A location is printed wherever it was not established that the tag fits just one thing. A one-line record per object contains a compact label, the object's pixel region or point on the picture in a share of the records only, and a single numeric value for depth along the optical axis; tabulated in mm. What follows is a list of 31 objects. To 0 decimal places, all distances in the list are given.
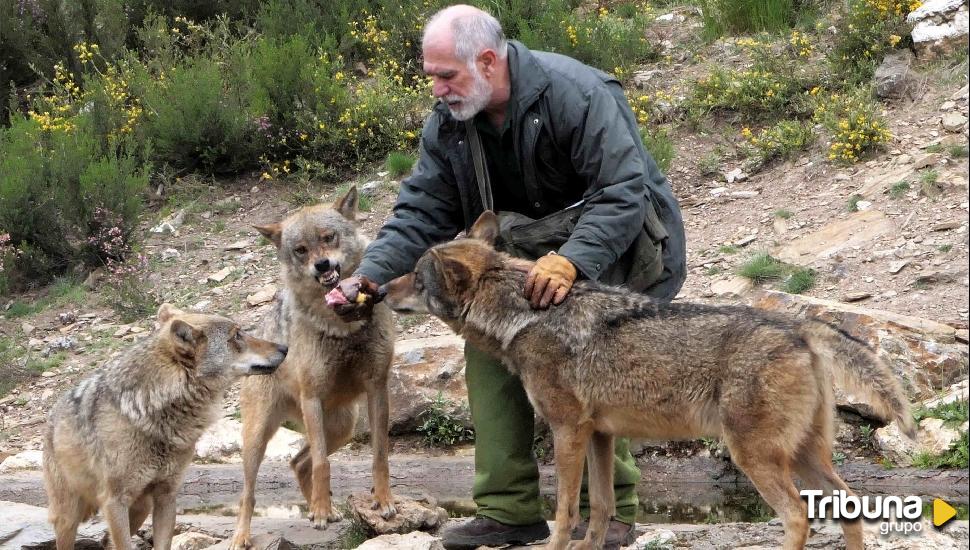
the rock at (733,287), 19469
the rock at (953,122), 21234
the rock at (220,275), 24484
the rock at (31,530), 14047
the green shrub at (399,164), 25797
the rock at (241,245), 25531
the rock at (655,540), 11961
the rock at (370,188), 25844
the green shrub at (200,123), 27472
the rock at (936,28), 23172
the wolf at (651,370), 10117
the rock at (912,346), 15430
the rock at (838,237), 19844
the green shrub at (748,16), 27281
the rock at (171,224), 26906
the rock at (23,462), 18594
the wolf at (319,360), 14320
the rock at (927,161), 20844
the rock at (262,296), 23016
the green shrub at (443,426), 17859
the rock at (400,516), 13867
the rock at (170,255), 25844
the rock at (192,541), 14484
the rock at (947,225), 18969
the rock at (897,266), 18562
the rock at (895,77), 23328
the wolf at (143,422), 12531
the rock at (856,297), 18281
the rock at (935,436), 14328
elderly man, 11445
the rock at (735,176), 23703
